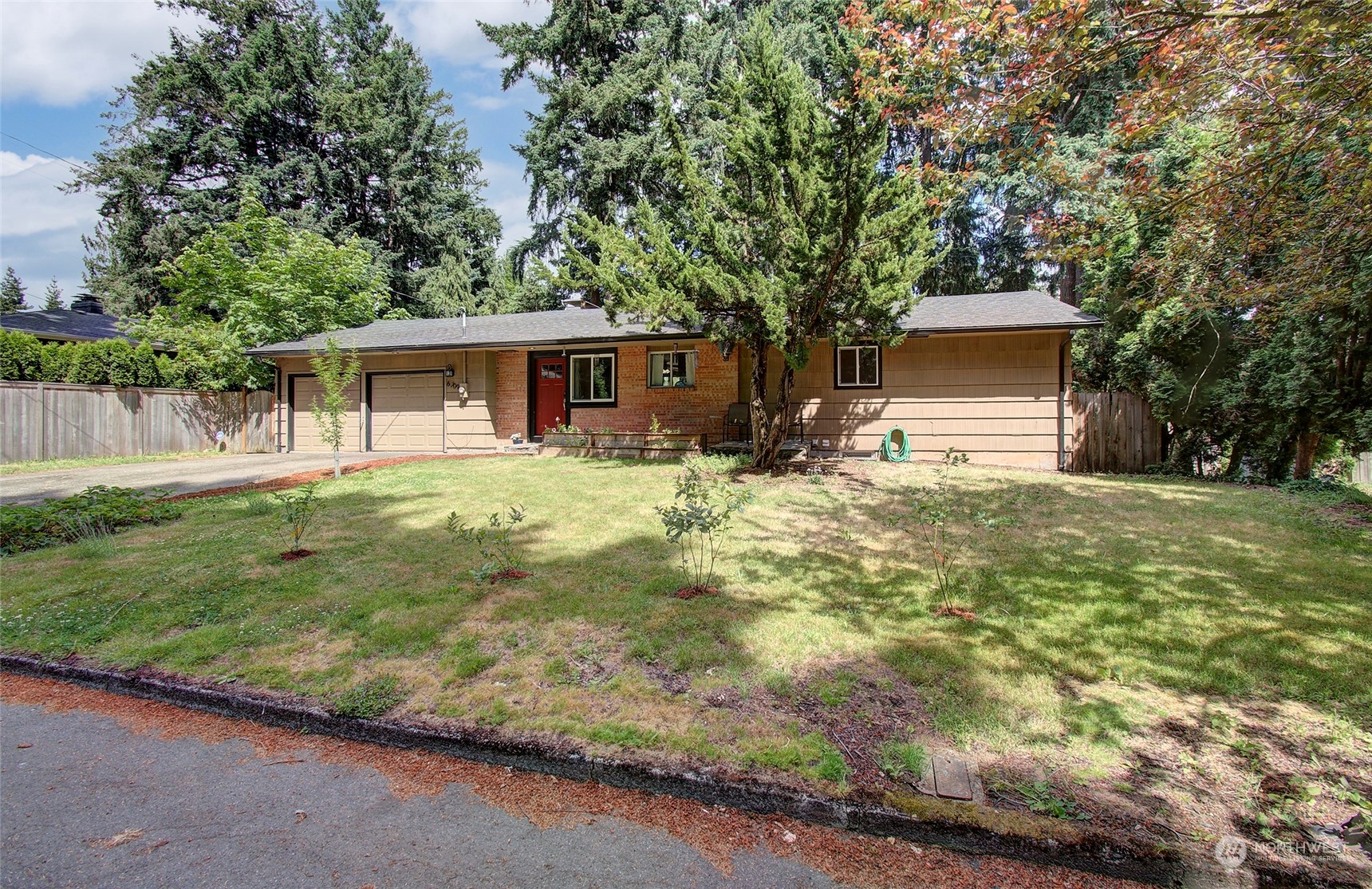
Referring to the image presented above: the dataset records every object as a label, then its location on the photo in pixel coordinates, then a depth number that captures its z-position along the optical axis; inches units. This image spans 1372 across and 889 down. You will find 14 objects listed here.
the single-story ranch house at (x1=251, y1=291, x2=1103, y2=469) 471.8
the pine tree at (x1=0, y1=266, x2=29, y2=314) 1882.4
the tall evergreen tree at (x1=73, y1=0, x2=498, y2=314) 995.9
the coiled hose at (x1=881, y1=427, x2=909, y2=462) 477.1
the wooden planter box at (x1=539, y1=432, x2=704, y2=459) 493.0
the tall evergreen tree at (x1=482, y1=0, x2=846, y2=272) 881.5
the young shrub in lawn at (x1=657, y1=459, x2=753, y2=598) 175.9
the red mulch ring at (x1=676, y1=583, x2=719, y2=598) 180.5
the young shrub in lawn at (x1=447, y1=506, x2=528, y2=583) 197.6
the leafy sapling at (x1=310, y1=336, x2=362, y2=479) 381.7
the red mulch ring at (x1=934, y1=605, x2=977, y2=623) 164.4
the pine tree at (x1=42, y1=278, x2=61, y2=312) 1847.9
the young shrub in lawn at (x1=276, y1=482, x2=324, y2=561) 219.6
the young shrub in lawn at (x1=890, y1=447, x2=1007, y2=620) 179.2
